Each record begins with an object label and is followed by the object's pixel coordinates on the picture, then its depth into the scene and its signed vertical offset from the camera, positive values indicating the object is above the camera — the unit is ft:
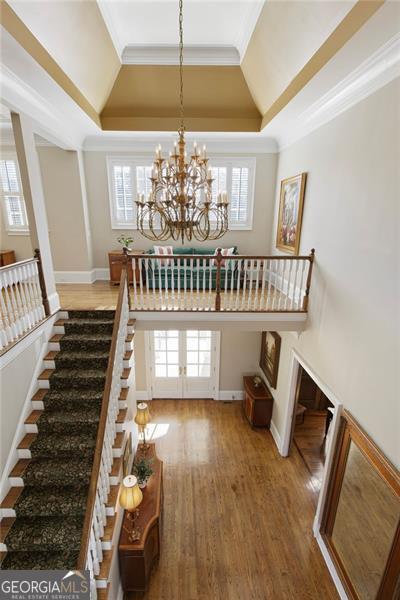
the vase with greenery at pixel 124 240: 16.37 -1.27
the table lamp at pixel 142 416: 12.35 -8.85
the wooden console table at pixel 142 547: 8.88 -10.85
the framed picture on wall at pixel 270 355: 16.40 -8.52
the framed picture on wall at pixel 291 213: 13.23 +0.47
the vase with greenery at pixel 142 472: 10.74 -9.96
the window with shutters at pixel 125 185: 17.72 +2.25
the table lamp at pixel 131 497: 8.57 -8.71
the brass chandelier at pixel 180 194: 7.57 +0.73
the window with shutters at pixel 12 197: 17.06 +1.28
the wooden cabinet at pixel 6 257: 17.24 -2.52
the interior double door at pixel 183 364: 19.69 -10.56
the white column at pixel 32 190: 10.45 +1.12
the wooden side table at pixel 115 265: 17.54 -2.94
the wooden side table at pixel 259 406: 17.47 -11.80
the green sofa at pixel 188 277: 16.06 -3.38
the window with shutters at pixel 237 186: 17.85 +2.34
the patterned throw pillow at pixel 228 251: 18.28 -1.99
